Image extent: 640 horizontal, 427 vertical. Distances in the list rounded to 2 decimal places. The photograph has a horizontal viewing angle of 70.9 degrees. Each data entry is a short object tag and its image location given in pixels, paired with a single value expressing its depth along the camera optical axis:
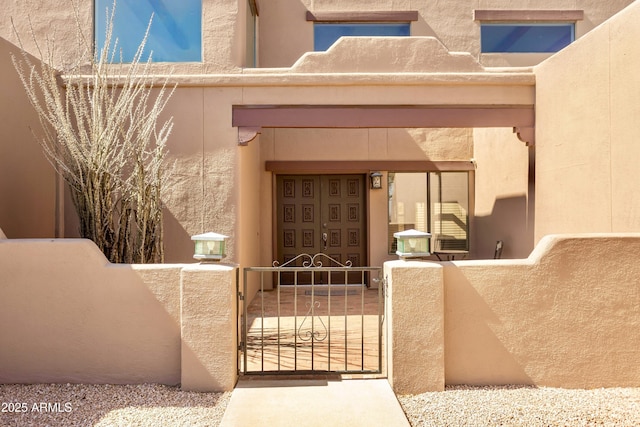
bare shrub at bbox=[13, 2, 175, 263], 5.46
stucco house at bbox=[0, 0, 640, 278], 5.93
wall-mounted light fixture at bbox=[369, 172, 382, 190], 10.09
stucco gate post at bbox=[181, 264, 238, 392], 4.24
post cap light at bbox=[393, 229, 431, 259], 4.39
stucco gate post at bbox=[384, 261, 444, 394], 4.23
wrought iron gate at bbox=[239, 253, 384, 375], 4.71
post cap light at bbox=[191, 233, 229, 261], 4.36
